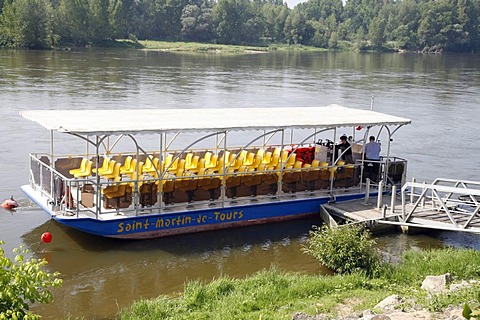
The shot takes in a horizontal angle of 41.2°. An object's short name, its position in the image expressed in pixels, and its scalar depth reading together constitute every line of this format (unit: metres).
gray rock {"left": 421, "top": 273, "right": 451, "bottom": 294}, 10.97
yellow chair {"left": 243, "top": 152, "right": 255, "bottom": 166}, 16.70
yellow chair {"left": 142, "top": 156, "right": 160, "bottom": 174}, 15.77
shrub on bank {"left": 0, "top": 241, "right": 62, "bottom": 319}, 7.11
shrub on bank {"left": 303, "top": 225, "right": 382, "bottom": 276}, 12.79
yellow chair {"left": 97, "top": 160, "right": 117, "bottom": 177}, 15.38
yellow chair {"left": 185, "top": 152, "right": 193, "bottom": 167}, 16.50
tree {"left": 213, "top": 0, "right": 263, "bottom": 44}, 114.44
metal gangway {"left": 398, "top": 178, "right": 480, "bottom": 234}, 14.56
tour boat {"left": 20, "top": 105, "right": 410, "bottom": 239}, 14.38
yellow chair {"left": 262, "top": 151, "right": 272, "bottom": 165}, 17.19
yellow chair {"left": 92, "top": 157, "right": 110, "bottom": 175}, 15.67
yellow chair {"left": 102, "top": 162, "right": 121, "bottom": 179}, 15.32
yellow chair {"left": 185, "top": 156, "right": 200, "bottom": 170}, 16.09
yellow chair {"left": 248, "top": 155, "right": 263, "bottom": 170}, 16.61
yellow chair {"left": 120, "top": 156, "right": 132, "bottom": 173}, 15.86
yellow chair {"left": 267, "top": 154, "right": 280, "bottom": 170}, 16.94
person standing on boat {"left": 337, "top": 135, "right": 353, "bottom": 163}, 17.83
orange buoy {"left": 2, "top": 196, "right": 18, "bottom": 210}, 17.12
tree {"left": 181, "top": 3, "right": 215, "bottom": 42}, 112.75
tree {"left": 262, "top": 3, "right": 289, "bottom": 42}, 127.12
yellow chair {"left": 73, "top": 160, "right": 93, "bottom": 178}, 15.67
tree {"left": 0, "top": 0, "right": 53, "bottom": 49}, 78.62
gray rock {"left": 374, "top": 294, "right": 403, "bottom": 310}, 9.95
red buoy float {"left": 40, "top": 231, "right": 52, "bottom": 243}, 14.34
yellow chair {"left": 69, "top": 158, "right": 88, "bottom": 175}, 15.87
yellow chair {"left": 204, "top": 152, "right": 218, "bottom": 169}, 16.25
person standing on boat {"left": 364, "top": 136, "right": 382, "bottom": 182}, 18.11
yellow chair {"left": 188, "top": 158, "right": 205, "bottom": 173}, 15.97
